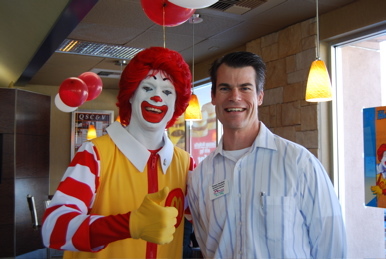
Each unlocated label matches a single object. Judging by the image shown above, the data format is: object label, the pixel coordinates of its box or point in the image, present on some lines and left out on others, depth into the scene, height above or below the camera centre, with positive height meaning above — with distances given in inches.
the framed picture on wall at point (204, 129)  255.3 +11.4
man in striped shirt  60.8 -7.1
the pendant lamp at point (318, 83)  119.8 +18.8
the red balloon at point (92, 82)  204.5 +33.1
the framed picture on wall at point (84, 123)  330.0 +20.1
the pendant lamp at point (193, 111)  172.1 +15.3
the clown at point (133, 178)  54.6 -5.3
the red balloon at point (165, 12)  100.3 +34.8
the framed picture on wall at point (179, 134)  297.7 +9.4
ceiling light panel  205.2 +52.8
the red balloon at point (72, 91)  186.5 +26.0
